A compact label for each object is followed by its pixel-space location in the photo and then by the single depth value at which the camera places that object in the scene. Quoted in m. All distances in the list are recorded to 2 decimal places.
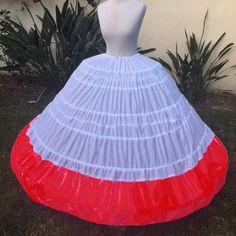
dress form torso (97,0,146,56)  1.43
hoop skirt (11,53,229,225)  1.31
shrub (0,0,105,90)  2.87
